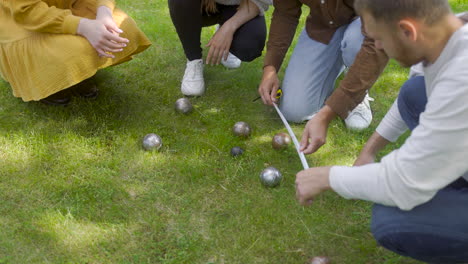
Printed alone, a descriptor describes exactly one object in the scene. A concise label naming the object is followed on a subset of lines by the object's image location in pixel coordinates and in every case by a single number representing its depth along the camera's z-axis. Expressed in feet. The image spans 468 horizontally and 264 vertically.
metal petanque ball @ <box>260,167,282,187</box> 9.24
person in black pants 11.60
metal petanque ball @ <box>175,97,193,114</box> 11.31
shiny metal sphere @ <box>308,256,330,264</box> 7.54
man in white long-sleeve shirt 5.18
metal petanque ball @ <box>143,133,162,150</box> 10.07
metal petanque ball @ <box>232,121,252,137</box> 10.62
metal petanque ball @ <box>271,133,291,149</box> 10.16
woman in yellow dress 9.84
